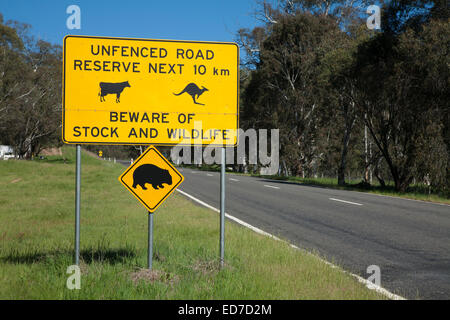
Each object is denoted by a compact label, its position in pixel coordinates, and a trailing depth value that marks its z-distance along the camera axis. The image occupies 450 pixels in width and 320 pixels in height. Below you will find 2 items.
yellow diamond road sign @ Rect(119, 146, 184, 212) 10.62
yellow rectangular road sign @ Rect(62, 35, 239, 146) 10.83
